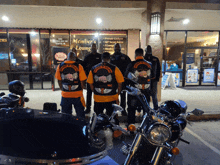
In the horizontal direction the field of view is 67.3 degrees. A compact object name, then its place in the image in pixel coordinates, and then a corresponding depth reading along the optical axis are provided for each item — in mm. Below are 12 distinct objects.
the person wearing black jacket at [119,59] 5213
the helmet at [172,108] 2547
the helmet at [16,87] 3055
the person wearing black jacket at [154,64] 5184
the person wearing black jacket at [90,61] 5492
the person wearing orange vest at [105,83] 3766
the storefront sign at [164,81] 10125
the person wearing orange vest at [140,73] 4191
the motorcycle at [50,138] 1493
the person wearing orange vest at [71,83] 3908
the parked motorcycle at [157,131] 1727
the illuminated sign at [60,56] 9953
